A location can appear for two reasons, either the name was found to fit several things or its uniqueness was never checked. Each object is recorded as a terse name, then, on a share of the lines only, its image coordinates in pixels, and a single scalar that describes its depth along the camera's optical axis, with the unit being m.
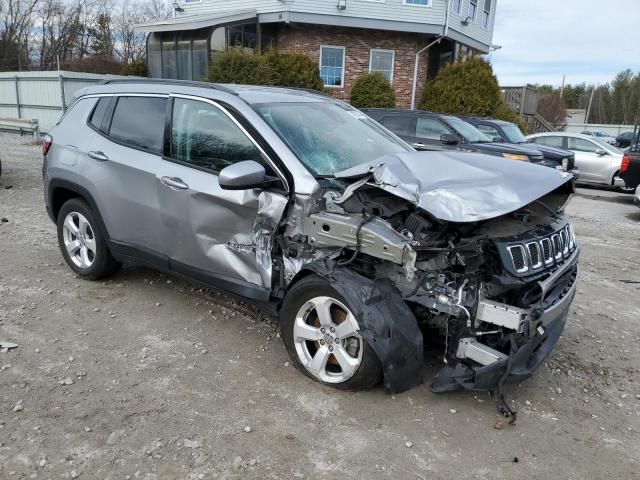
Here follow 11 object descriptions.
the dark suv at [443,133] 10.07
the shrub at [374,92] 17.81
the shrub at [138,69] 21.28
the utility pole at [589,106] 65.24
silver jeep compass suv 2.84
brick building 18.22
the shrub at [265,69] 15.26
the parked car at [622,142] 26.95
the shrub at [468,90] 17.27
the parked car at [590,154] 13.08
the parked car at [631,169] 10.23
